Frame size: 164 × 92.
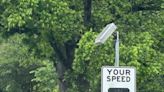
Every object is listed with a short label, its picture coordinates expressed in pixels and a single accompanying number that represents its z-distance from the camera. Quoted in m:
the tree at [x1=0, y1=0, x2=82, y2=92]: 16.81
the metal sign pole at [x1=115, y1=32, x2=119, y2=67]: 11.57
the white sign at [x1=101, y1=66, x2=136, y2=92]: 11.20
